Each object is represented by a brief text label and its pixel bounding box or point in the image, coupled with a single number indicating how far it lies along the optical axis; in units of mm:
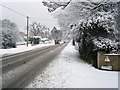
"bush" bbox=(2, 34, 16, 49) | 27492
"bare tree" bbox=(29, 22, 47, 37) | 73438
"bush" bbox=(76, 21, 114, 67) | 8894
